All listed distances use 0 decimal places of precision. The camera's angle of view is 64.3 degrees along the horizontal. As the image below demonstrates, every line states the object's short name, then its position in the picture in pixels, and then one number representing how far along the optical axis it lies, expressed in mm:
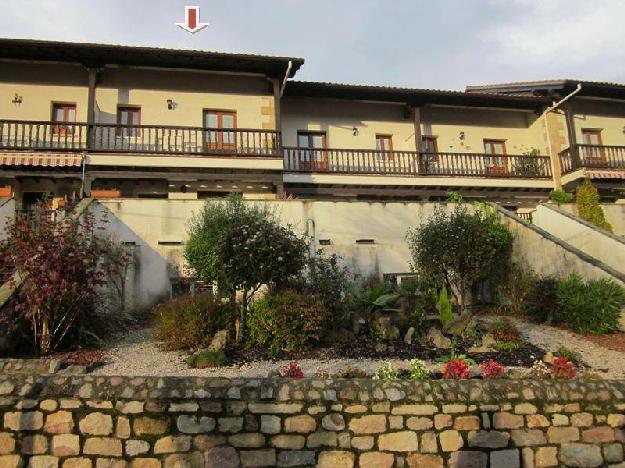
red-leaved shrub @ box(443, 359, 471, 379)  5750
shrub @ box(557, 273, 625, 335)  9625
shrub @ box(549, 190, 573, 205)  17078
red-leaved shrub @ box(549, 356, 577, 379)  5949
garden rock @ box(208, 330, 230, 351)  8148
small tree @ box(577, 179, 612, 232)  15412
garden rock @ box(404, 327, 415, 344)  8875
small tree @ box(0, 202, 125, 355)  7668
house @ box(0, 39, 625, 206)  15492
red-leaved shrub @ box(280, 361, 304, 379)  5988
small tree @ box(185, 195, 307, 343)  8797
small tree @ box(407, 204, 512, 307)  10992
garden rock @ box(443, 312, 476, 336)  9133
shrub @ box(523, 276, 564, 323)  10555
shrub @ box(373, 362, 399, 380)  6133
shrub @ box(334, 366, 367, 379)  6312
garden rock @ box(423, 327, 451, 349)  8656
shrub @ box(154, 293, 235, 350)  8390
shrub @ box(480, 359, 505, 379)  6102
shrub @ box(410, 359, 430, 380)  6147
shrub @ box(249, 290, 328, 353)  8328
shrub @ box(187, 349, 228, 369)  7410
